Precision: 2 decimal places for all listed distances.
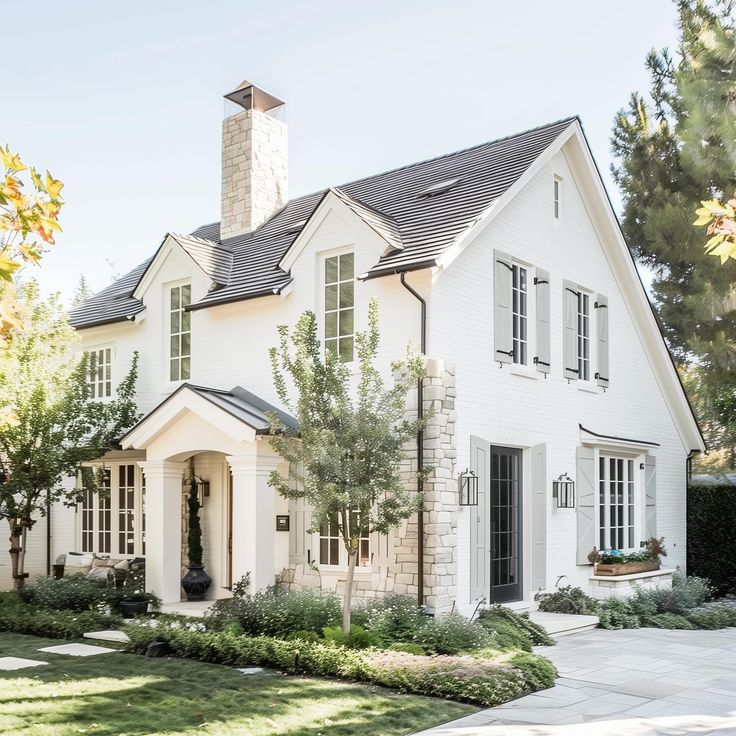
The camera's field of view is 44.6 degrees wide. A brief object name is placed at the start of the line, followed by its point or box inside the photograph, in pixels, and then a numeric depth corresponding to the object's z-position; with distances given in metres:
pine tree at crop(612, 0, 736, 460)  18.88
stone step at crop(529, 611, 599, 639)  11.92
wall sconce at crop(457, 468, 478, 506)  11.62
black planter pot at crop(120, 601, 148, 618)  12.35
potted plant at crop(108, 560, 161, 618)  12.38
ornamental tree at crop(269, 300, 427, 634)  9.80
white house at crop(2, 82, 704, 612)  11.70
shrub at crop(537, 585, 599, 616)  13.05
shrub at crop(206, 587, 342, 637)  10.25
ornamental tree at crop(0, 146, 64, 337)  3.66
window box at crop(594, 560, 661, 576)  14.27
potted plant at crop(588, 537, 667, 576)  14.30
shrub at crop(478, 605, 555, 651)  10.32
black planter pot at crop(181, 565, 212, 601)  13.50
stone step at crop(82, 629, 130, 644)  10.71
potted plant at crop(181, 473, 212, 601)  13.52
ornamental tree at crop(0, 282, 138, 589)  13.77
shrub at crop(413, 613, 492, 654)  9.46
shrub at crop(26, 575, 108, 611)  12.76
